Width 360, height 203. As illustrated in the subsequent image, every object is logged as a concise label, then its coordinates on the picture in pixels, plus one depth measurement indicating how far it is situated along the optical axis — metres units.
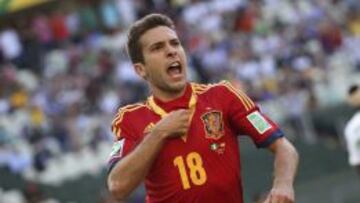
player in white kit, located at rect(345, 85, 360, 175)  18.81
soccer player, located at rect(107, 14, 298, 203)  10.05
